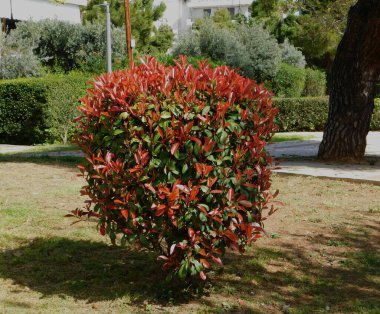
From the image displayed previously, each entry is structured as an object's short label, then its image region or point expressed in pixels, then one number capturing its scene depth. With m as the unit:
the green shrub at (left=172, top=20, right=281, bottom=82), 27.52
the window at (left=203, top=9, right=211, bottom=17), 70.20
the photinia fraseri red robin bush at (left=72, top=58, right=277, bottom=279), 3.99
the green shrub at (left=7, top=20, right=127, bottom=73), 26.28
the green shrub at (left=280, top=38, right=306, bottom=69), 31.98
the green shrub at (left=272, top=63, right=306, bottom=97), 28.17
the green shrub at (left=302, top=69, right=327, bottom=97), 30.02
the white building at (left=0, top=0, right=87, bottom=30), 32.59
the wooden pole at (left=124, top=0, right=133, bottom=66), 21.45
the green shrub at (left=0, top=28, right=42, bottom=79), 21.57
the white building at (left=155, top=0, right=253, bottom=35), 67.12
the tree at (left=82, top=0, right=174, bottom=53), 38.84
